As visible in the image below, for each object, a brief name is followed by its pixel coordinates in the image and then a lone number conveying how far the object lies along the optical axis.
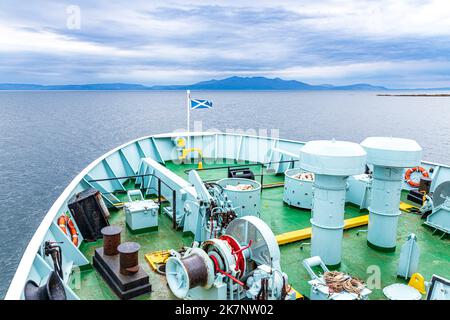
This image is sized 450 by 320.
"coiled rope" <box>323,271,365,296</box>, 5.17
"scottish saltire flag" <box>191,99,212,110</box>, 14.53
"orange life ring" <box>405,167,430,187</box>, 10.77
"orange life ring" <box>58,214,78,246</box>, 6.78
